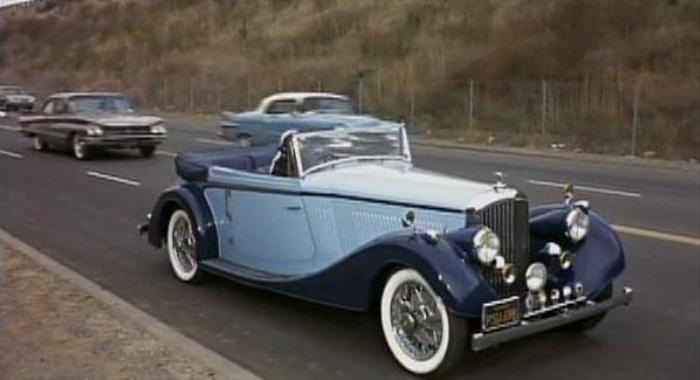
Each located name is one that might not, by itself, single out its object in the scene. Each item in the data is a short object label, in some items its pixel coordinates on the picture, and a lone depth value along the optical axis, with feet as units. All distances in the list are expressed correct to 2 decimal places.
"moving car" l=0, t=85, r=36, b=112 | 146.82
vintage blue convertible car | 17.48
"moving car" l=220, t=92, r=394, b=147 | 62.13
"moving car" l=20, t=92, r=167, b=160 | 64.03
